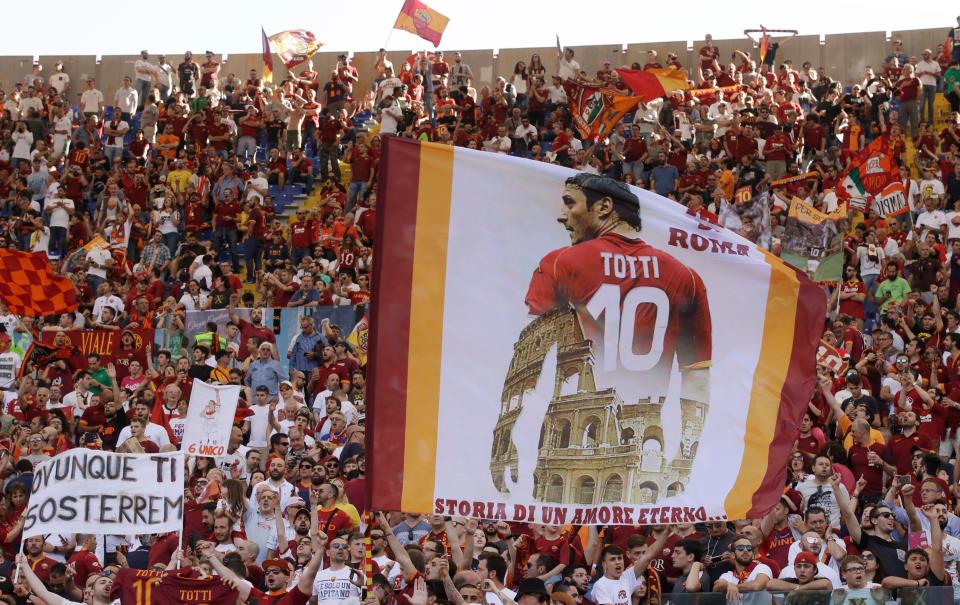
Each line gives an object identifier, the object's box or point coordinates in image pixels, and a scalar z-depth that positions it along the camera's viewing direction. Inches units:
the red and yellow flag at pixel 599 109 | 1066.7
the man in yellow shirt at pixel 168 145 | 1215.6
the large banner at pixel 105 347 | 845.8
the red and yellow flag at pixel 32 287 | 880.9
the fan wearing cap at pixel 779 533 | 500.7
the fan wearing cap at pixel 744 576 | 460.1
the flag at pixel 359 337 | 831.1
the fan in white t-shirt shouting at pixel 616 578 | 474.0
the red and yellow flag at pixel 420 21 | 1294.3
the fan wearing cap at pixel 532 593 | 448.1
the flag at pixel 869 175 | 940.6
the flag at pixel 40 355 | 862.9
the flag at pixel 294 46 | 1398.9
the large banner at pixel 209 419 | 665.0
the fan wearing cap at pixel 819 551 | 476.9
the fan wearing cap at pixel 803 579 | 461.1
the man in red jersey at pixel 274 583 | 486.9
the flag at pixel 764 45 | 1334.9
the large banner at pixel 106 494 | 553.3
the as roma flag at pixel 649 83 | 1098.7
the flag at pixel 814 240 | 793.6
